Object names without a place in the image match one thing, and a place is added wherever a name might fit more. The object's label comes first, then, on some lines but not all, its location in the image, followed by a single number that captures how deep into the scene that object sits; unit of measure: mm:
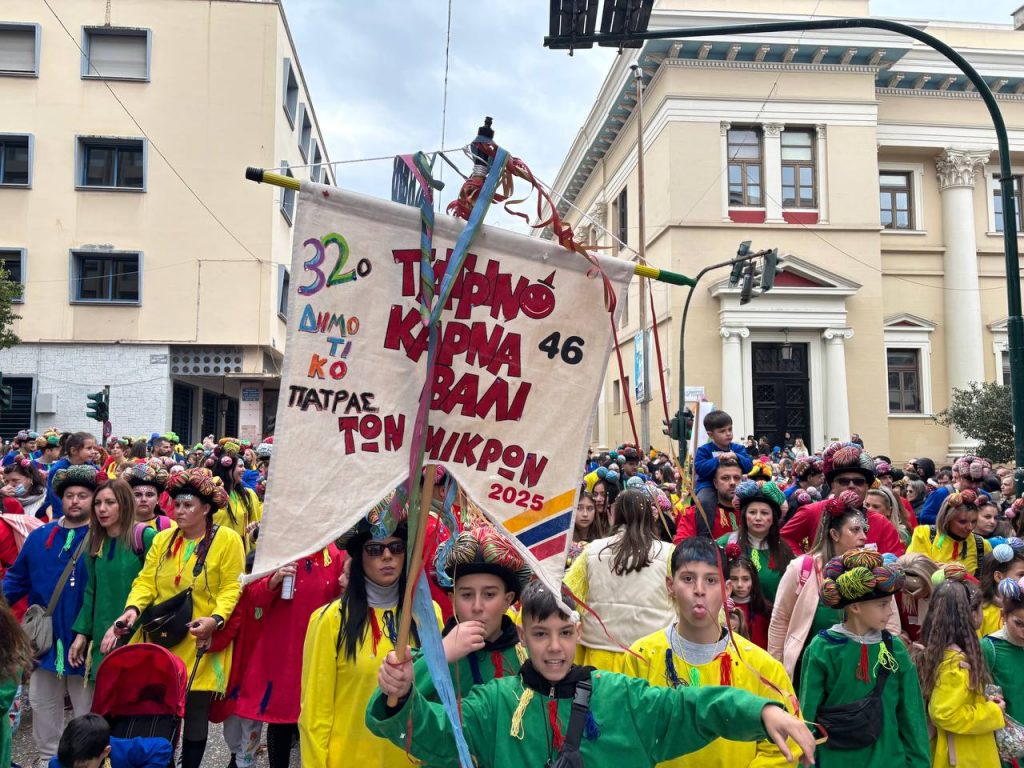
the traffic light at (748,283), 17772
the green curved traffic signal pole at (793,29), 8078
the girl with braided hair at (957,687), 4152
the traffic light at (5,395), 17141
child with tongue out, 3428
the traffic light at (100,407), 19000
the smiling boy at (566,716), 2615
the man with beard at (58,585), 5344
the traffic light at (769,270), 17203
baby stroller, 4363
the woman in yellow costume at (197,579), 5086
